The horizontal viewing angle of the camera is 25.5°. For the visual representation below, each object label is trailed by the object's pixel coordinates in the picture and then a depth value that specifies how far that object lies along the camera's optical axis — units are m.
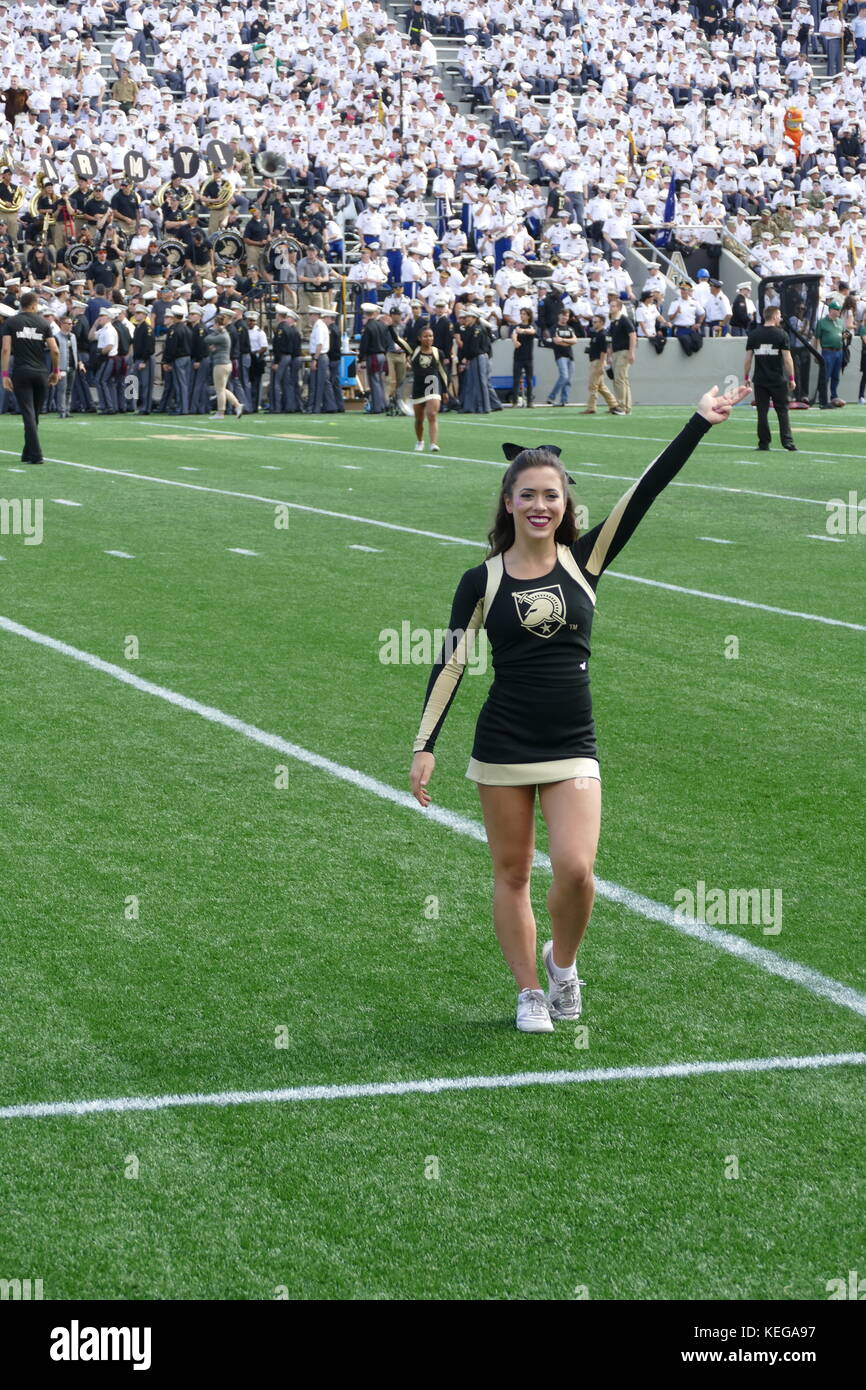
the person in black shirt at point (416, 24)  46.28
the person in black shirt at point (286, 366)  34.22
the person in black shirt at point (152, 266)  35.78
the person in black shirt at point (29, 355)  21.77
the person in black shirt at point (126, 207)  36.38
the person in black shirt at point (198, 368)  33.17
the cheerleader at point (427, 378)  24.58
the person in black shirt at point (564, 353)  36.62
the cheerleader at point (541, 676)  5.41
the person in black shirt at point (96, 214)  36.12
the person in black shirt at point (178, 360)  32.91
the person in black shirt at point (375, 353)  34.81
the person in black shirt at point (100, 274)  35.44
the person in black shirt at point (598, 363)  34.09
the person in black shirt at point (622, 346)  33.91
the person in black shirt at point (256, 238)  37.31
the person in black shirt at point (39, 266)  34.62
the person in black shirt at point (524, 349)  36.25
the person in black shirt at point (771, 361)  23.17
